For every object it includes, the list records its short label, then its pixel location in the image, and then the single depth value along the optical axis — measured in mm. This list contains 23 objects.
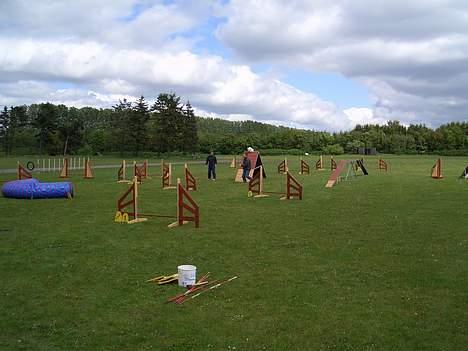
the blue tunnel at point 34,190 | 18828
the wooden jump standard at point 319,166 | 43050
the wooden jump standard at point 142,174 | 28047
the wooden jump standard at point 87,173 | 30394
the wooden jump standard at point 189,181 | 22812
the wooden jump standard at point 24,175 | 25747
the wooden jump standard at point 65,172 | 31158
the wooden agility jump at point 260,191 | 19562
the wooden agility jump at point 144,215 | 12881
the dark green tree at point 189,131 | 72938
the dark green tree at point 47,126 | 80000
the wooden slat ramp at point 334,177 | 25619
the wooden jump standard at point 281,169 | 38288
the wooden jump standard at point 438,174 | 30781
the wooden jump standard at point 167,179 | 24375
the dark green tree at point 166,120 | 71375
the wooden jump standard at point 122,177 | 27734
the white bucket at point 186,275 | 7508
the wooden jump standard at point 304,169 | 36666
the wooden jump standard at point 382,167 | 41797
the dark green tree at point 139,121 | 73438
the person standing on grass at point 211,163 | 29484
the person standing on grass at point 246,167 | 27811
